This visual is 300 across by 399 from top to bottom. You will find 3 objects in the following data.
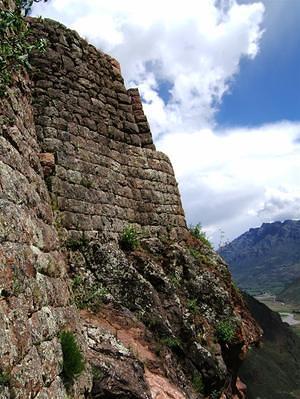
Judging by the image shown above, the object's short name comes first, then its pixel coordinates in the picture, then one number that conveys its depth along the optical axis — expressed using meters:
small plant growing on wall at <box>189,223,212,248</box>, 16.58
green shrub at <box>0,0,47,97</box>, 6.87
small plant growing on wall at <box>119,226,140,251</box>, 13.31
